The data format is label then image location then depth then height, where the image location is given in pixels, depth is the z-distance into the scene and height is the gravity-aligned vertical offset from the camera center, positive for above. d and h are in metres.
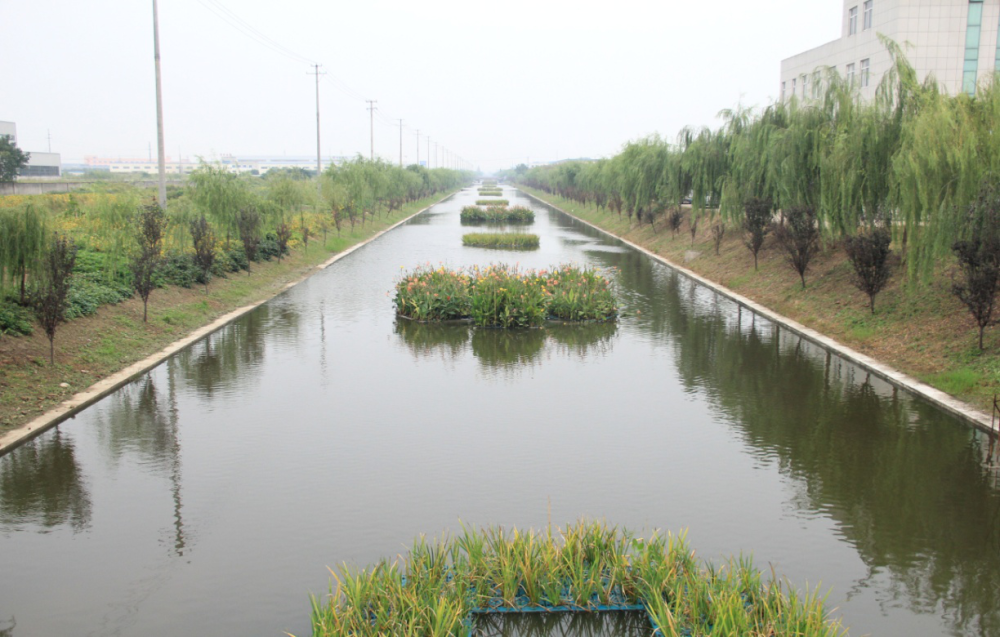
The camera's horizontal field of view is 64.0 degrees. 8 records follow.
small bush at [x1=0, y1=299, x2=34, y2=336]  12.55 -1.65
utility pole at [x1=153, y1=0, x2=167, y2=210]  23.05 +2.99
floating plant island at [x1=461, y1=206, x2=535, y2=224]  52.78 +0.25
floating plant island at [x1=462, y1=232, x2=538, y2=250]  36.69 -1.02
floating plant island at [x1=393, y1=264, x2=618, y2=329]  17.89 -1.81
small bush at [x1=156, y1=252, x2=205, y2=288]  19.55 -1.37
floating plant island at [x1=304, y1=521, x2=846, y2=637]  5.46 -2.72
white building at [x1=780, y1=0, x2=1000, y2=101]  39.94 +9.30
